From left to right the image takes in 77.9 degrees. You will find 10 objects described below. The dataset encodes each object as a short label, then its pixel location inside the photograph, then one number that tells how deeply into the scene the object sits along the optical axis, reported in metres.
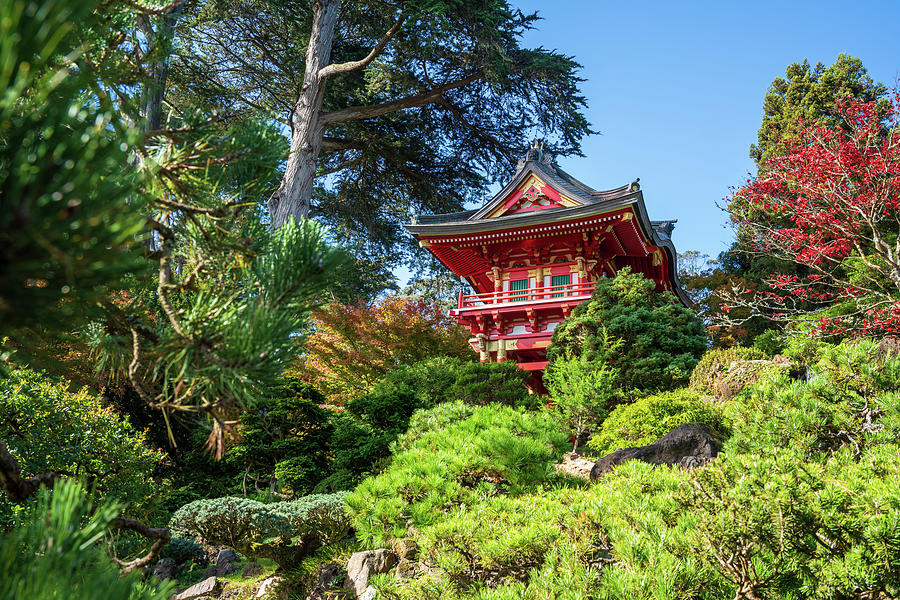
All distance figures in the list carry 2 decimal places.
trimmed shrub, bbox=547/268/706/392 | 8.93
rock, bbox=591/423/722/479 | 5.61
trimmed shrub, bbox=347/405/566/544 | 4.29
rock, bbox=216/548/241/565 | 6.36
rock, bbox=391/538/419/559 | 4.51
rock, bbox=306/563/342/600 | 4.88
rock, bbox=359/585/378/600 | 4.42
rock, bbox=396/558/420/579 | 4.48
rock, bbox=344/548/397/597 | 4.56
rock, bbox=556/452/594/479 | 6.99
